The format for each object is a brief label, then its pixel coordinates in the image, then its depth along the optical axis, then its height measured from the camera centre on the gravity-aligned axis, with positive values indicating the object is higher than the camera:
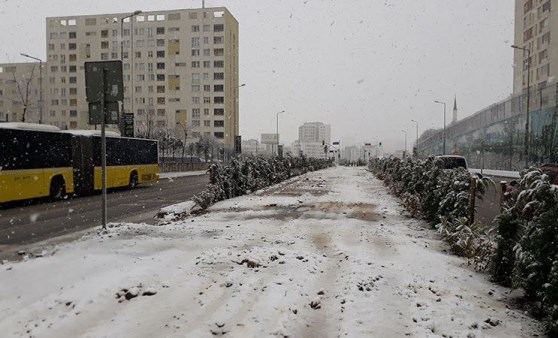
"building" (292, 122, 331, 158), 195.38 -0.82
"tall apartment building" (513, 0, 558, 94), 61.44 +15.90
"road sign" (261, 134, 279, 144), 149.15 +3.43
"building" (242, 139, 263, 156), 178.25 +1.62
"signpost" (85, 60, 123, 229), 8.89 +1.14
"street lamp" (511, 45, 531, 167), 41.06 +0.45
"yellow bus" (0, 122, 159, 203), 15.73 -0.56
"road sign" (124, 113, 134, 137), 29.66 +1.59
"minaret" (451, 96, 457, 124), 150.10 +13.67
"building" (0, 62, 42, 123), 101.81 +13.83
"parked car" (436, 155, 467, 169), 20.84 -0.59
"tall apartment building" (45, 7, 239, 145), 101.19 +20.51
